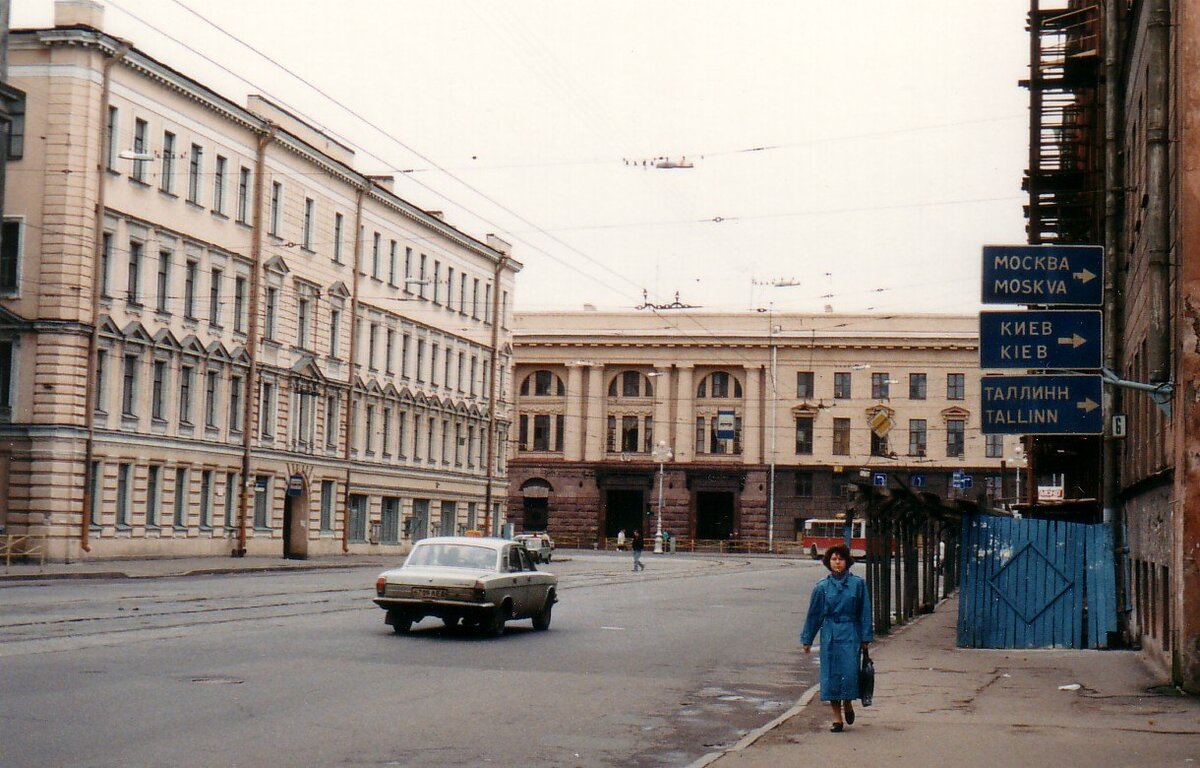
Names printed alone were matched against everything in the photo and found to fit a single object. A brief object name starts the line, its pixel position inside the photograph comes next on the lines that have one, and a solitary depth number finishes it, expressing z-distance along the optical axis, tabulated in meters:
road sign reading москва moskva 18.28
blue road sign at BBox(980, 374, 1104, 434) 17.94
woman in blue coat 13.70
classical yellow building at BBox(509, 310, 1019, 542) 98.94
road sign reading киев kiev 18.11
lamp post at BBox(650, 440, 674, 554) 100.69
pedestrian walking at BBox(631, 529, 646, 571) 60.94
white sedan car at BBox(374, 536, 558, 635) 22.98
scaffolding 32.47
